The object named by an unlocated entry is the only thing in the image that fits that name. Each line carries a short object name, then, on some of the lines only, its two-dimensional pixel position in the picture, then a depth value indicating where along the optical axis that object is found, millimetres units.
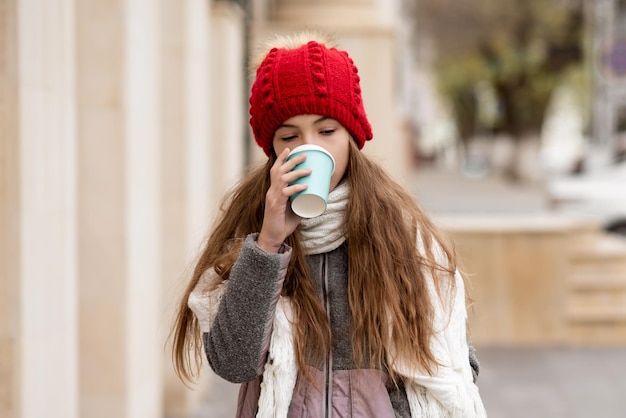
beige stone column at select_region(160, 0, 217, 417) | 12811
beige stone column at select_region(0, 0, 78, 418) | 6137
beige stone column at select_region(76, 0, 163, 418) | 9028
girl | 4261
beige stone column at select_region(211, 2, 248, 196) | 16434
